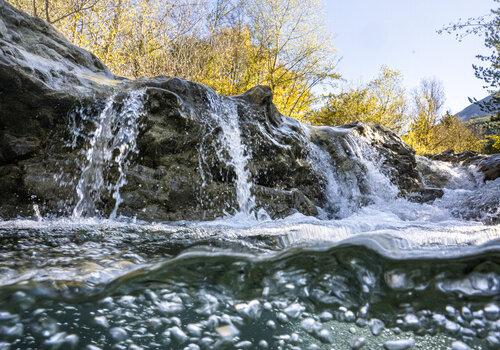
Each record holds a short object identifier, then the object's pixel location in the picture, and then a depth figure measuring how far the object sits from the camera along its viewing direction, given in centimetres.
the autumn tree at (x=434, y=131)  3186
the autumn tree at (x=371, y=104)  2834
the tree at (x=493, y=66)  1424
